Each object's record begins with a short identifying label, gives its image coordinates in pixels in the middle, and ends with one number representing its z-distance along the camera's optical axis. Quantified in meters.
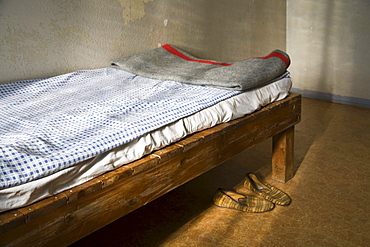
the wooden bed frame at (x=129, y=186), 0.85
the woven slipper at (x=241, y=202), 1.56
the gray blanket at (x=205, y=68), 1.48
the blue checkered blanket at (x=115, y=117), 0.89
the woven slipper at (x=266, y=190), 1.62
